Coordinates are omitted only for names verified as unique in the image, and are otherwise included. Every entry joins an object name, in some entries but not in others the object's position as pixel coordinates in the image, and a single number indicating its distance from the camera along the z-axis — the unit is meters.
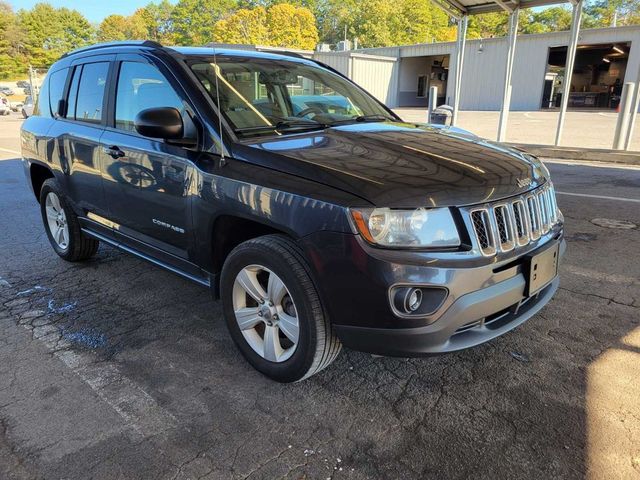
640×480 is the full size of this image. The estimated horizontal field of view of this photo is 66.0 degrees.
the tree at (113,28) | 96.94
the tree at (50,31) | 79.06
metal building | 28.69
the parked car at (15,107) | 38.20
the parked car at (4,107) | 33.87
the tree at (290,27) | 65.25
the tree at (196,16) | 87.06
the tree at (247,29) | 63.31
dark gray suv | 2.22
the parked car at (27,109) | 25.39
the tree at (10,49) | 73.12
